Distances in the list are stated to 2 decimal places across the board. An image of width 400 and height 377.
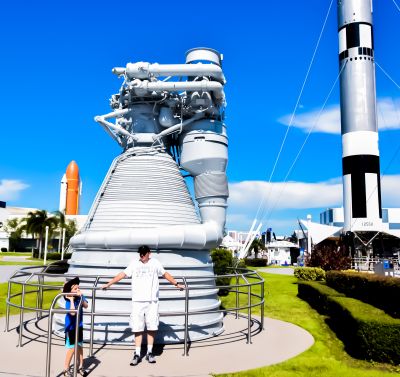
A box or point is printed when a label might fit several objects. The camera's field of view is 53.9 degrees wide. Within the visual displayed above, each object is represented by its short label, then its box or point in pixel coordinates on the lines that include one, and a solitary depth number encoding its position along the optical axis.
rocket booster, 89.62
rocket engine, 9.60
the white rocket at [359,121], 33.38
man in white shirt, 7.38
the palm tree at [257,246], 64.56
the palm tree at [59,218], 57.69
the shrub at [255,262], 50.53
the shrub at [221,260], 21.20
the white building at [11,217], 82.75
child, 6.39
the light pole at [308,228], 41.33
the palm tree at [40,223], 58.38
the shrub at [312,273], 24.48
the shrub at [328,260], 27.33
